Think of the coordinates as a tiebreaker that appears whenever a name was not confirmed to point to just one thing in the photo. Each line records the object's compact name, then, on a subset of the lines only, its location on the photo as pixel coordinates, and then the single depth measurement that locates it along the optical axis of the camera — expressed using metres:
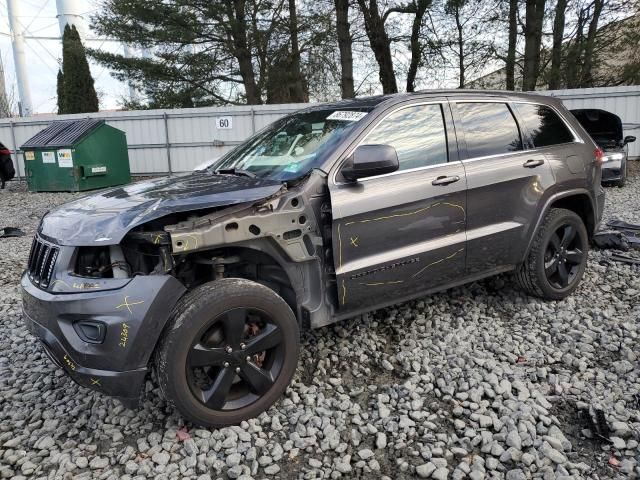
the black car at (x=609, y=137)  9.97
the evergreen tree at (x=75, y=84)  19.77
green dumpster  12.55
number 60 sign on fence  15.09
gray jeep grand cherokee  2.55
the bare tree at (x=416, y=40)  16.41
